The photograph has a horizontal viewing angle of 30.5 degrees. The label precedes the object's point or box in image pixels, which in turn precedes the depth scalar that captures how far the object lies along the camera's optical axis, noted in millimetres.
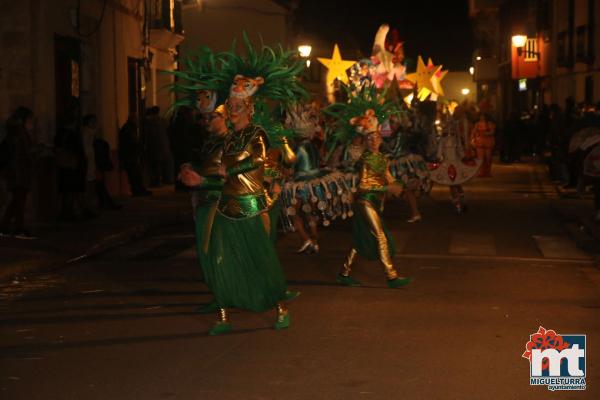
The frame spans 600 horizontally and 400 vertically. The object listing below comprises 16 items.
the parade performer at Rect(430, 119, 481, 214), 19438
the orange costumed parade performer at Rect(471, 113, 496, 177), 28984
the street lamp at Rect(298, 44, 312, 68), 35712
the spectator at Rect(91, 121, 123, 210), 19922
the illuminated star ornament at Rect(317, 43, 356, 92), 23062
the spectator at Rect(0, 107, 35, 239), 14992
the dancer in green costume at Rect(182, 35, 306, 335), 8812
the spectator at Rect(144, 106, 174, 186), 25125
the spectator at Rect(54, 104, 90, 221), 17375
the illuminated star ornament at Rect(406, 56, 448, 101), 23891
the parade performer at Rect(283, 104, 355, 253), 13961
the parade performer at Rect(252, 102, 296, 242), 9539
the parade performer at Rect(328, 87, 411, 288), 11133
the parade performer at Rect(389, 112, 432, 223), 17312
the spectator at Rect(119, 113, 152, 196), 22422
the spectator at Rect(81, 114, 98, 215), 19172
